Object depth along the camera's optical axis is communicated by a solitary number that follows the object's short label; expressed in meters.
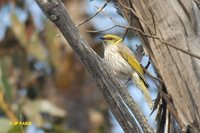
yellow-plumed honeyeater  8.43
